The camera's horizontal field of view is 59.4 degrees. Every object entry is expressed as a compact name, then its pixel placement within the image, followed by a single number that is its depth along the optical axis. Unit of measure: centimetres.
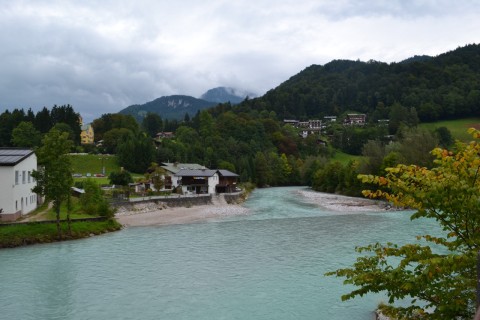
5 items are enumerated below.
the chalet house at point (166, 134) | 14592
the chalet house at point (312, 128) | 18556
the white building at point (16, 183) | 3319
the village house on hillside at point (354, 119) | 18862
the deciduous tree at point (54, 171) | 3316
